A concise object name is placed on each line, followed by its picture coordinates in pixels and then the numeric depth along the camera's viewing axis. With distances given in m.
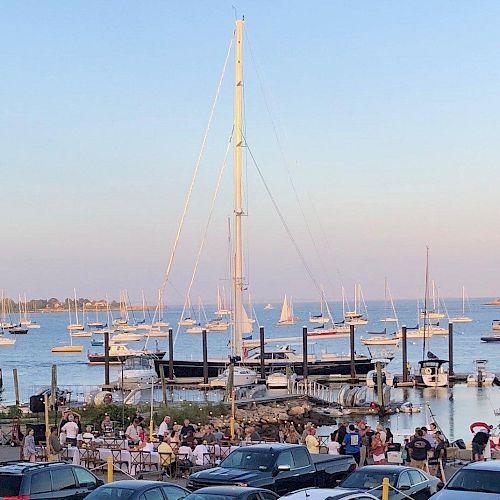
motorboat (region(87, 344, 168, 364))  123.50
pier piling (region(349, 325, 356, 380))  76.91
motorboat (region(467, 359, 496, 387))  78.25
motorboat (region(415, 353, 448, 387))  75.69
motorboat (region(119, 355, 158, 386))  79.14
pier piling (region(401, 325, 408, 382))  75.06
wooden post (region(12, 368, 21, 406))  52.92
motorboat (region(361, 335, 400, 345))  140.02
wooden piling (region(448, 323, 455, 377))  75.69
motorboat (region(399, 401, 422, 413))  59.50
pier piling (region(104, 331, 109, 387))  74.25
